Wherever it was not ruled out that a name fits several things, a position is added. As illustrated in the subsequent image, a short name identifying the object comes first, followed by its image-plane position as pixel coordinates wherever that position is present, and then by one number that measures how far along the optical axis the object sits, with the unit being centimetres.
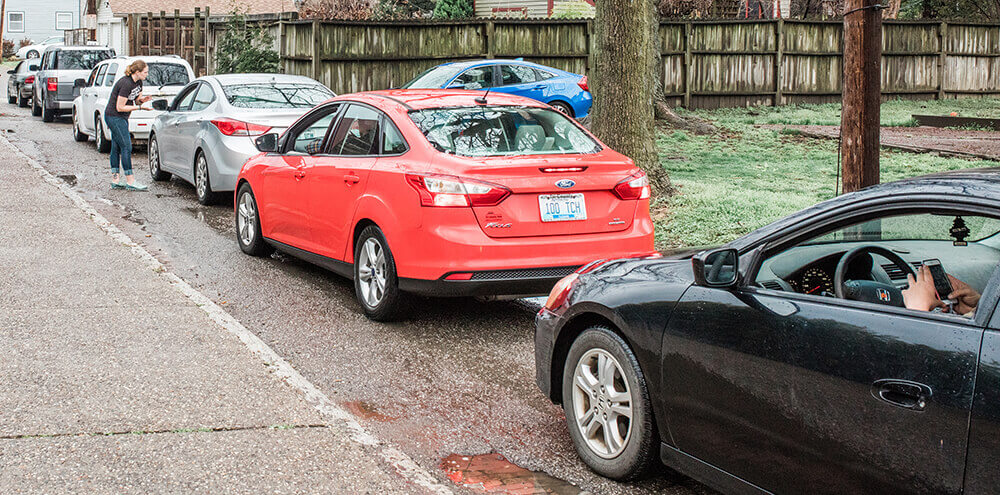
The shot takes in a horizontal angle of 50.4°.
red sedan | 658
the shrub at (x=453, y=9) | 3600
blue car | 1897
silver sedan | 1184
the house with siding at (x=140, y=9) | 4712
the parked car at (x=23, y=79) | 3004
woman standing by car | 1339
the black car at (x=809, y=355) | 319
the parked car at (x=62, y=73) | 2480
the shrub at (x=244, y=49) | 2316
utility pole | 687
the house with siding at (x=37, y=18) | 7269
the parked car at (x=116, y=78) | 1750
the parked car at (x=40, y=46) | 6152
